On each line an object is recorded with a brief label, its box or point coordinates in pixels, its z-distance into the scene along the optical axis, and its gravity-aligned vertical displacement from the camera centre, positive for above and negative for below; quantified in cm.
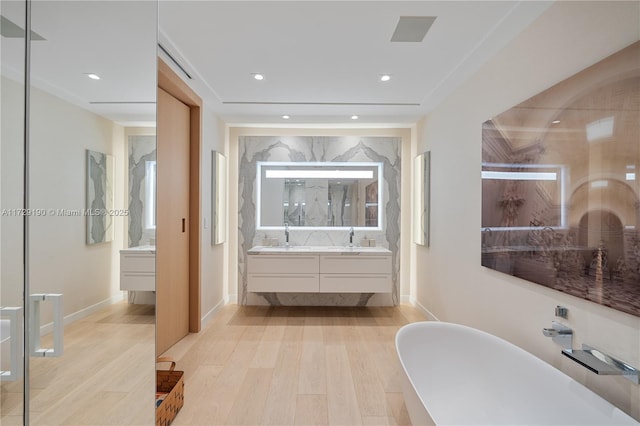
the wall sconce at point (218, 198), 369 +18
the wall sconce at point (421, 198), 372 +20
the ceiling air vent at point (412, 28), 192 +119
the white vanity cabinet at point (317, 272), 381 -71
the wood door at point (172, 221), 271 -8
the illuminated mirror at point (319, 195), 437 +25
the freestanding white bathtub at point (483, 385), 138 -91
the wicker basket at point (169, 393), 179 -110
